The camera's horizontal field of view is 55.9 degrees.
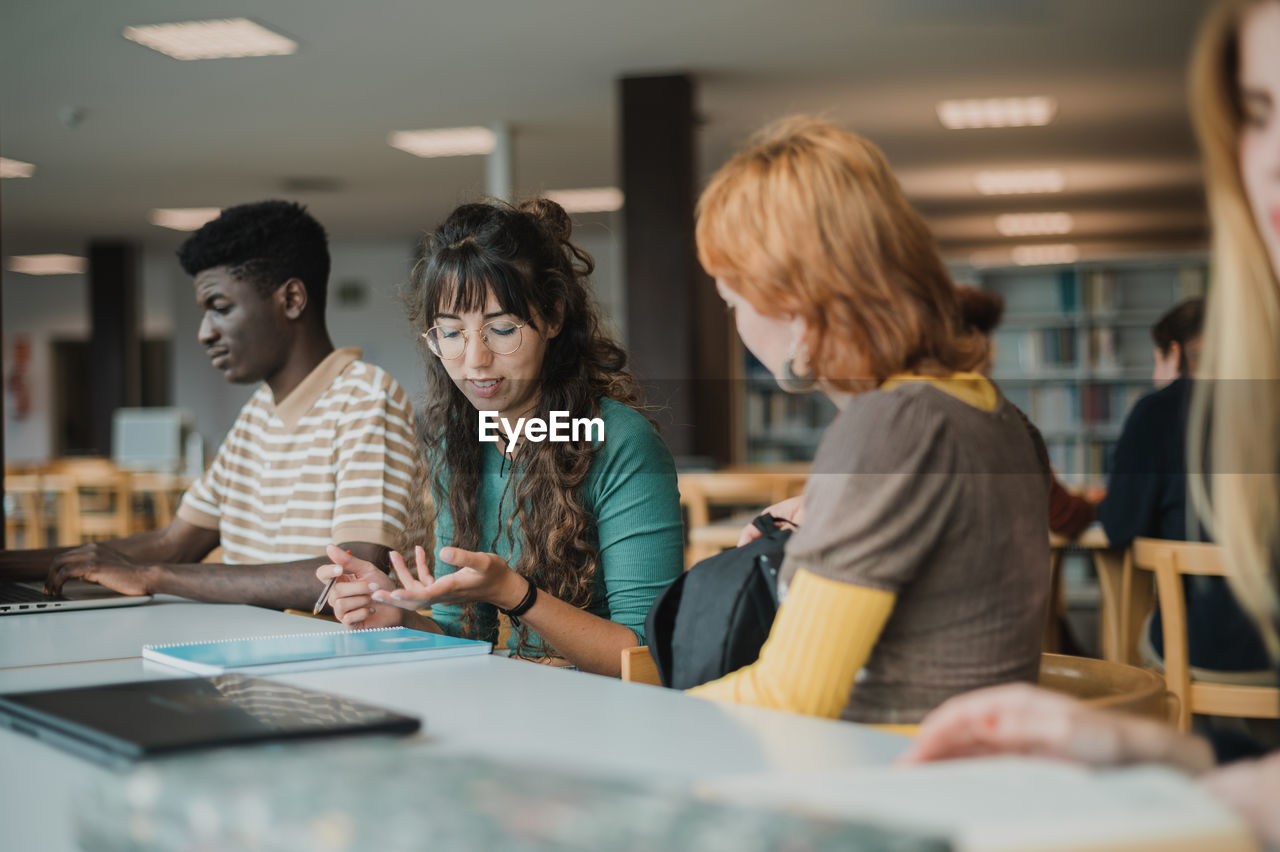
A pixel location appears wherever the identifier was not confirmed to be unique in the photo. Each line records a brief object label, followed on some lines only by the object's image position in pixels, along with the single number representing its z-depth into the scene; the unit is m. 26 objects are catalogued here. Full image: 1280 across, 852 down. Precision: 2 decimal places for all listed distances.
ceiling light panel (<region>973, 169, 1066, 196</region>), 8.52
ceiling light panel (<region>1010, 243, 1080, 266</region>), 12.02
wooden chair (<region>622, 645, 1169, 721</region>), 1.12
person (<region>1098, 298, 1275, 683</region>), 3.07
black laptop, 0.86
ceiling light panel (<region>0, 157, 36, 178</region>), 7.52
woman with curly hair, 1.76
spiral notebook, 1.25
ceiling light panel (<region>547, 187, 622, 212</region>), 9.37
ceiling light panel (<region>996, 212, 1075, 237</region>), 10.29
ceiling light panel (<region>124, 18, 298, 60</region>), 5.16
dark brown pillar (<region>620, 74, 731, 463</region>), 6.02
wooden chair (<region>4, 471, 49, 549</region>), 7.40
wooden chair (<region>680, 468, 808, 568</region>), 4.55
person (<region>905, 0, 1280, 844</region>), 0.71
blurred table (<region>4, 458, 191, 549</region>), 7.02
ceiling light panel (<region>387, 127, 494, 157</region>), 7.23
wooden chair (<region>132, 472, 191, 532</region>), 7.43
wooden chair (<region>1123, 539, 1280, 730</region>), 2.39
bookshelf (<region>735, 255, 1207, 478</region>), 7.75
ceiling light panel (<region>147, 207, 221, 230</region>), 9.55
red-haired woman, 0.99
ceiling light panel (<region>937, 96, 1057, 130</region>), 6.59
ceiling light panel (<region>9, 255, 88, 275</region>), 11.90
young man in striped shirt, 2.04
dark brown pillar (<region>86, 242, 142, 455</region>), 10.86
